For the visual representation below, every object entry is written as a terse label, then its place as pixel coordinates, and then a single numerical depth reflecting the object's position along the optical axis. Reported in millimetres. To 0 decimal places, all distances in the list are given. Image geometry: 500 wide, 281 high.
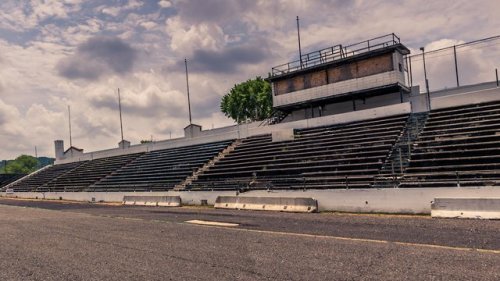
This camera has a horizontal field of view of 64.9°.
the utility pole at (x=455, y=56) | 35594
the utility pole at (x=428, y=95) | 26591
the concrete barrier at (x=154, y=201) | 28734
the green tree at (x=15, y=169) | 194488
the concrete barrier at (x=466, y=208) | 14430
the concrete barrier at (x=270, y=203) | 20109
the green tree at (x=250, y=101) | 73250
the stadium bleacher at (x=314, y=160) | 22484
